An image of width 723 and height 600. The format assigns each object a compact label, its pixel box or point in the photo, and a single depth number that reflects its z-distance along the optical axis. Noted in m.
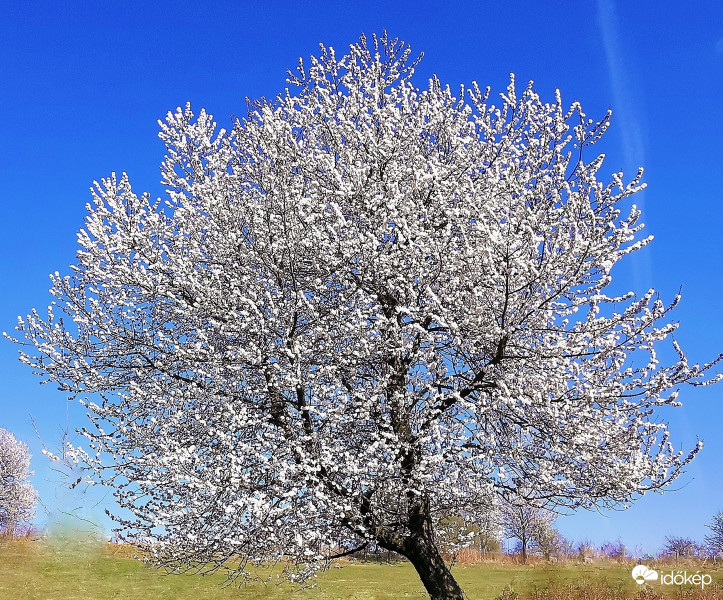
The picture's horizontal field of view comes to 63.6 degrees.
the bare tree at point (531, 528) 39.20
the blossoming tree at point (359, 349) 9.81
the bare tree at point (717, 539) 43.05
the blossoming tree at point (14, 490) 43.50
